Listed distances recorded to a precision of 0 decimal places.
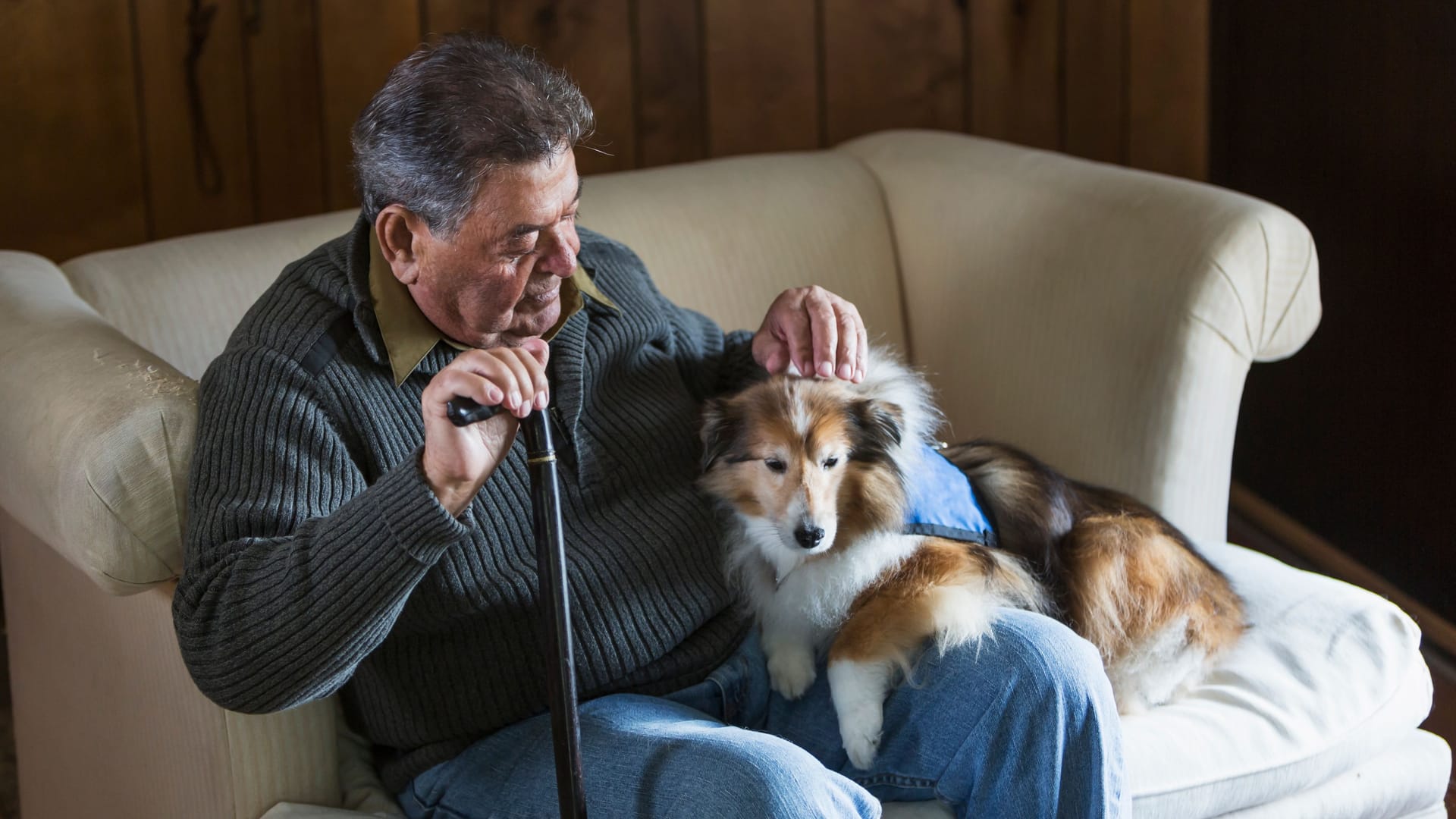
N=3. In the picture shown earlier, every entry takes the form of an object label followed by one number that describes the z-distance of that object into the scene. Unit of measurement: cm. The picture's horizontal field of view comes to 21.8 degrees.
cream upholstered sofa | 289
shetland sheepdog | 291
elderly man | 275
